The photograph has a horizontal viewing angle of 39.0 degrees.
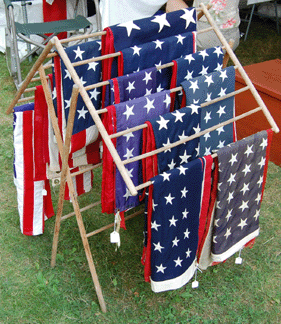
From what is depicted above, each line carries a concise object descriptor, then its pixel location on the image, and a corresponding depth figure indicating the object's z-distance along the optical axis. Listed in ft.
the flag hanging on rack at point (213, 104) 7.04
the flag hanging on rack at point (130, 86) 6.60
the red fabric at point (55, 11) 16.77
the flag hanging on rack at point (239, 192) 7.02
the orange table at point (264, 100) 12.09
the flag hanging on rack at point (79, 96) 6.65
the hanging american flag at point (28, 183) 7.98
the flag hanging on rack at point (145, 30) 6.70
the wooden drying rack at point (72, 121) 6.09
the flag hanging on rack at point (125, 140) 6.44
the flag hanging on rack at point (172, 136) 6.51
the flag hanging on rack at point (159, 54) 6.81
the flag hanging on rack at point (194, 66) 7.13
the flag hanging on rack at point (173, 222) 6.37
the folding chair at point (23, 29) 13.83
